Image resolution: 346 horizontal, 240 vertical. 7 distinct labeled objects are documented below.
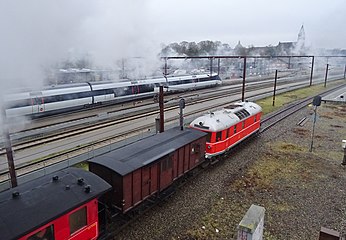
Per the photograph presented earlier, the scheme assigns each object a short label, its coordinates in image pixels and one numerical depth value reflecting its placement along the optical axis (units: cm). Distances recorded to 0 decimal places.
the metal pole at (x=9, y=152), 873
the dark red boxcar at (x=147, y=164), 916
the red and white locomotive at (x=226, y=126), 1470
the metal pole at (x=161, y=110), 1586
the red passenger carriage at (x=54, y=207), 613
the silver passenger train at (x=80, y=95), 2169
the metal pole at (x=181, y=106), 1516
